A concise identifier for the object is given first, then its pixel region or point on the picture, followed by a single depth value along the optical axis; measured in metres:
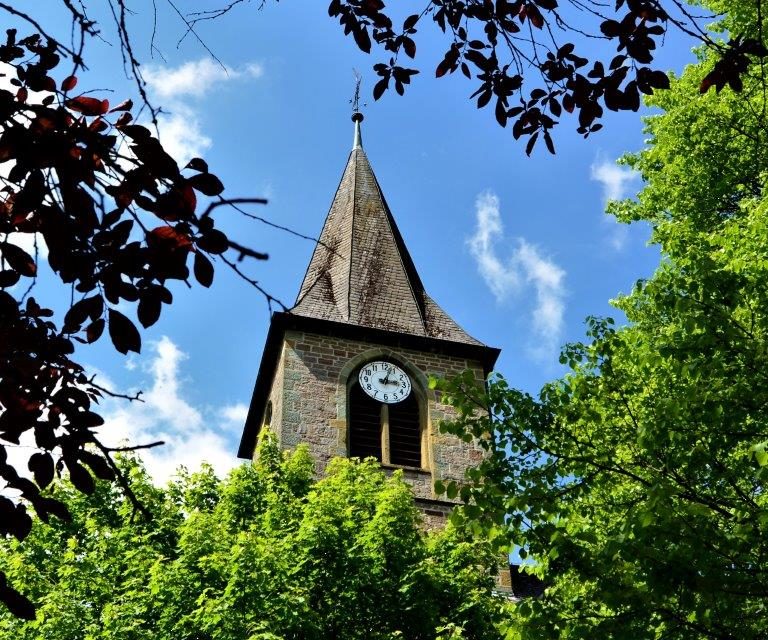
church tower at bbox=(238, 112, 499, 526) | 19.69
